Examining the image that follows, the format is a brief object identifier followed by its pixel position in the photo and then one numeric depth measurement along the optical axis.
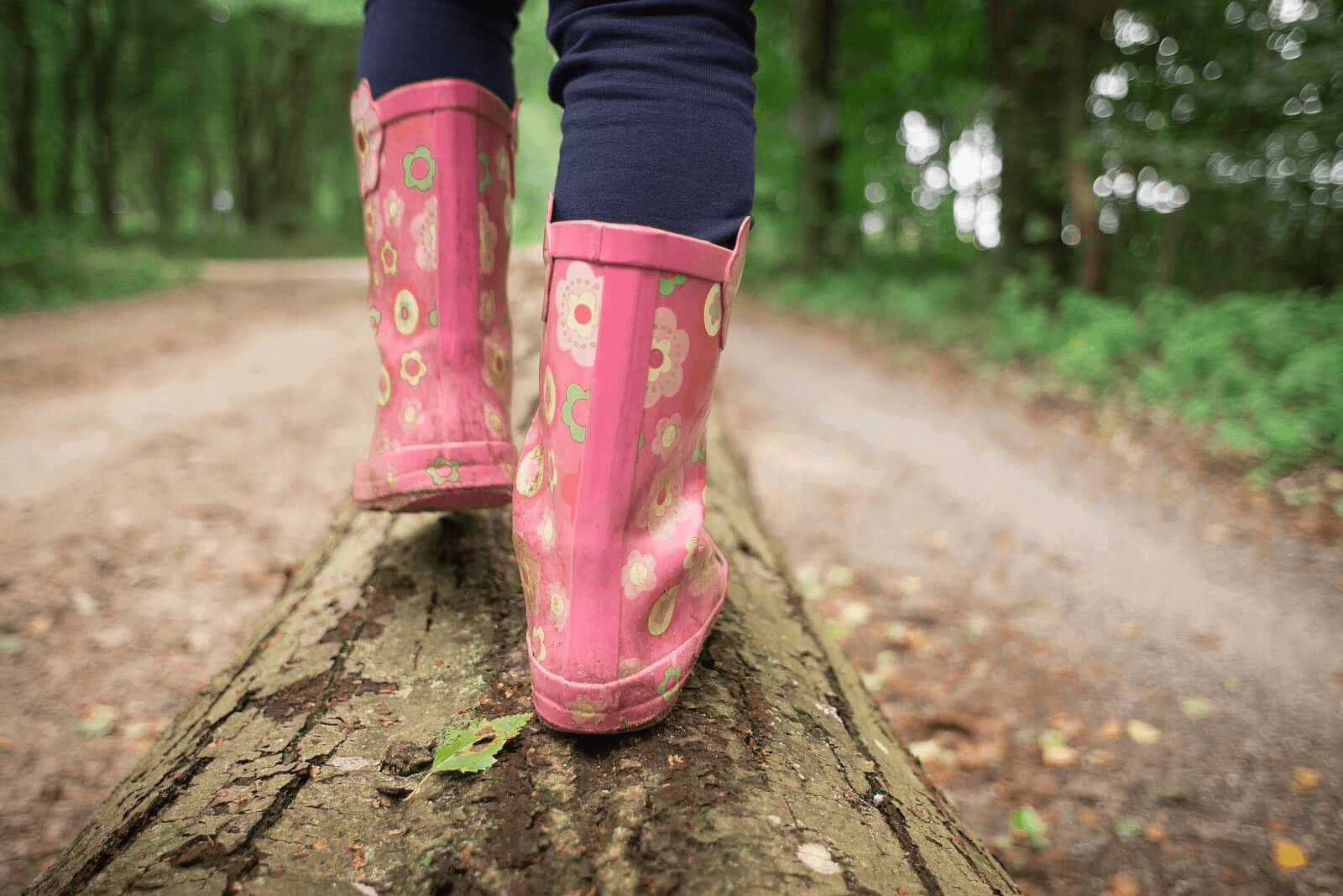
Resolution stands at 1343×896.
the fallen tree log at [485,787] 0.74
